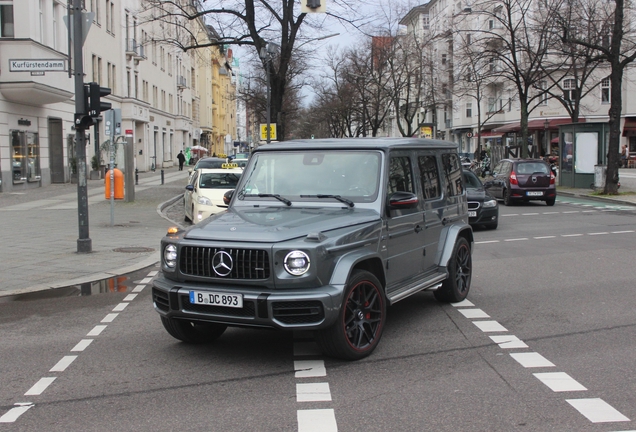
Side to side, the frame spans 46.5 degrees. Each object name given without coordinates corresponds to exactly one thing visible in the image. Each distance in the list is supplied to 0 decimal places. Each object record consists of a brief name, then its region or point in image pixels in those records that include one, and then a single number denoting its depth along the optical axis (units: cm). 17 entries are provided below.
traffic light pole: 1309
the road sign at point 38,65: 1341
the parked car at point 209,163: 2952
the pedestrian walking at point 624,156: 5538
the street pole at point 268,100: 2719
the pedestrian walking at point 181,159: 5899
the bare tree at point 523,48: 3484
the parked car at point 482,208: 1686
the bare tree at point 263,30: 2692
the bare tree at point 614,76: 2655
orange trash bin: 1930
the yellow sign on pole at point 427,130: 4605
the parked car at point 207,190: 1706
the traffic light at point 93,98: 1316
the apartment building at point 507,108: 5581
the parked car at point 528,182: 2431
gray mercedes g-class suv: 564
